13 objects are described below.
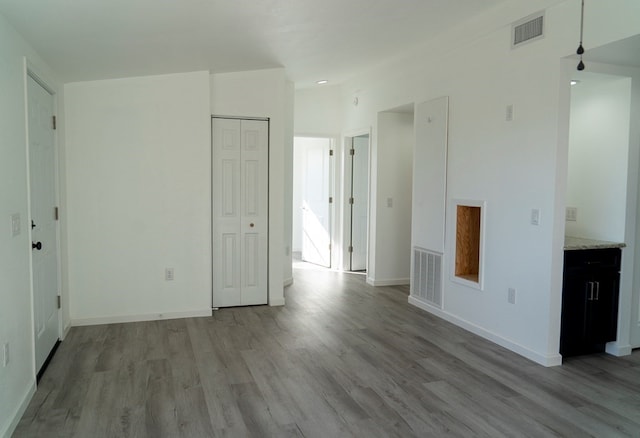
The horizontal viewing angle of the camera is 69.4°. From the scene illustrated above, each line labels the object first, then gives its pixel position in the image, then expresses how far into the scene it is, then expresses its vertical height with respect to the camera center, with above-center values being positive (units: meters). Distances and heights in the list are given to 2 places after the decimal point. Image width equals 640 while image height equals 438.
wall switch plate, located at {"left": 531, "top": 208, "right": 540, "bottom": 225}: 3.57 -0.17
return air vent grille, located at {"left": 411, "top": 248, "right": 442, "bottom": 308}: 4.85 -0.91
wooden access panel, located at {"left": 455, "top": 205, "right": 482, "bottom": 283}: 4.57 -0.47
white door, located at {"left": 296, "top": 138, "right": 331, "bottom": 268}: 7.70 -0.20
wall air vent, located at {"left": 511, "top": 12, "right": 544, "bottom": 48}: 3.51 +1.29
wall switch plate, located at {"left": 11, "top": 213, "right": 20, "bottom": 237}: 2.63 -0.21
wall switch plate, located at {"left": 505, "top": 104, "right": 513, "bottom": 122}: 3.83 +0.67
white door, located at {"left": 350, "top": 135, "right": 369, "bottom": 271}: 7.15 -0.14
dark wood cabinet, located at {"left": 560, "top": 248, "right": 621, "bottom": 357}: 3.59 -0.83
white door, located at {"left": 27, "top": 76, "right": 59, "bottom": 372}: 3.21 -0.23
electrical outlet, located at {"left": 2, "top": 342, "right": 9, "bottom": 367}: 2.43 -0.89
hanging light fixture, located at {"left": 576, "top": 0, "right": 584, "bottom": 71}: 3.17 +1.03
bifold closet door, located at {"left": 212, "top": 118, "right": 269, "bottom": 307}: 4.99 -0.21
